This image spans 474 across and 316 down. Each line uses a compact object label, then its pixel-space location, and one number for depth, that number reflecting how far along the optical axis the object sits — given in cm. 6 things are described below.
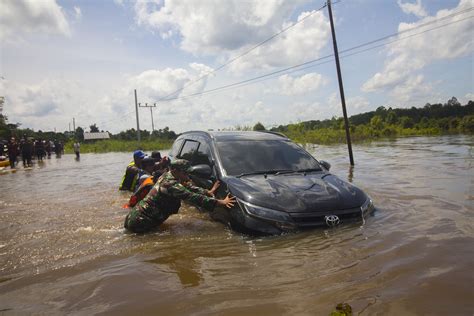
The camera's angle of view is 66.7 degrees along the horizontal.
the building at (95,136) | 9888
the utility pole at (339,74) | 1510
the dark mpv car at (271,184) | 414
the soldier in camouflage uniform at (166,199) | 467
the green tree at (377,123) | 4675
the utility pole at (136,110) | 4611
